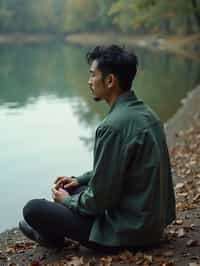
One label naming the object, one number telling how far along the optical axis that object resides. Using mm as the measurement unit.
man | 3799
